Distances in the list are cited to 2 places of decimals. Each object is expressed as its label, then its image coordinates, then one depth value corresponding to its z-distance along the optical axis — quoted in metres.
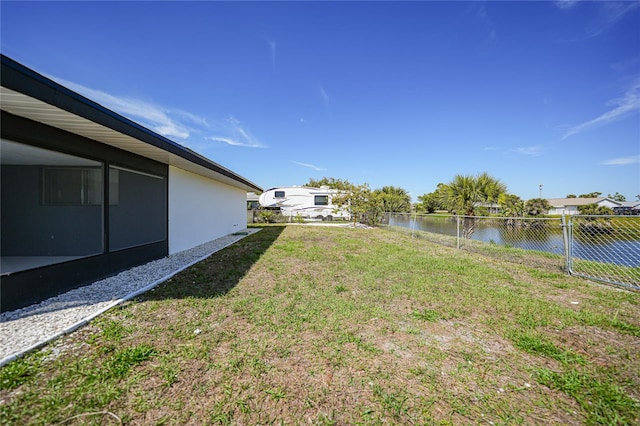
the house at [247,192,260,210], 26.13
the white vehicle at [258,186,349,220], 21.36
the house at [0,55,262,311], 2.85
